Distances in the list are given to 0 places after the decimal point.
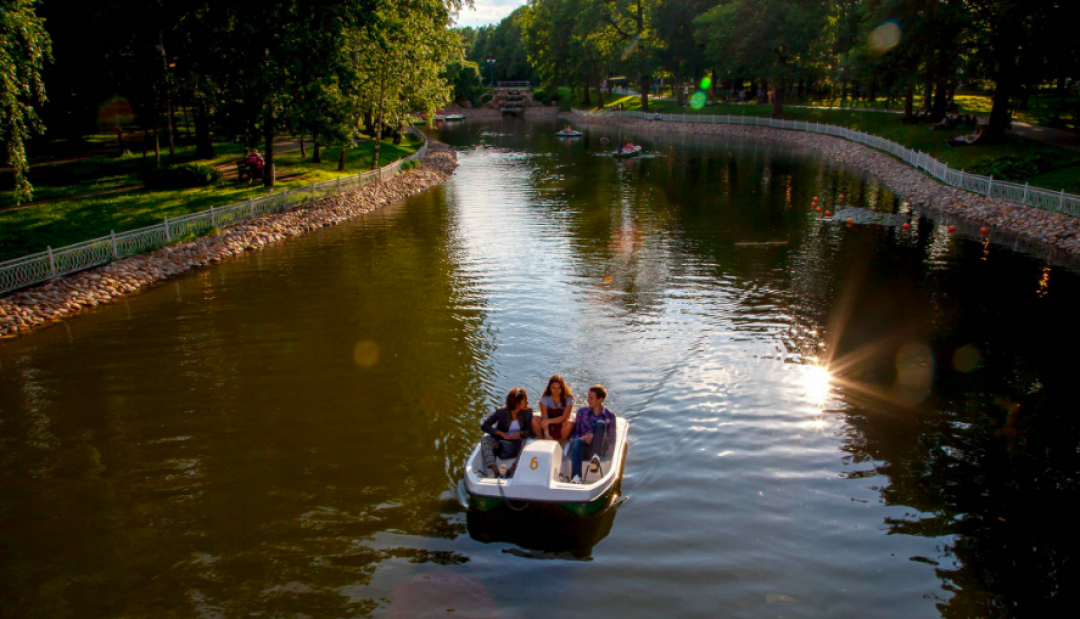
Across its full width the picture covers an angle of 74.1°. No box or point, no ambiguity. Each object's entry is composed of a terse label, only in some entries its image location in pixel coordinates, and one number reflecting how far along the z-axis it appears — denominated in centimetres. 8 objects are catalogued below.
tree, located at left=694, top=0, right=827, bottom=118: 6994
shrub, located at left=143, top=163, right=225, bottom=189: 3349
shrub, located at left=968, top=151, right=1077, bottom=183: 3494
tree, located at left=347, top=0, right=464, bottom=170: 3825
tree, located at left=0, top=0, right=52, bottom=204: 1908
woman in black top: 1191
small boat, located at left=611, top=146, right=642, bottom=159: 6081
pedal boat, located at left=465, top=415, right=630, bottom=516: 1038
